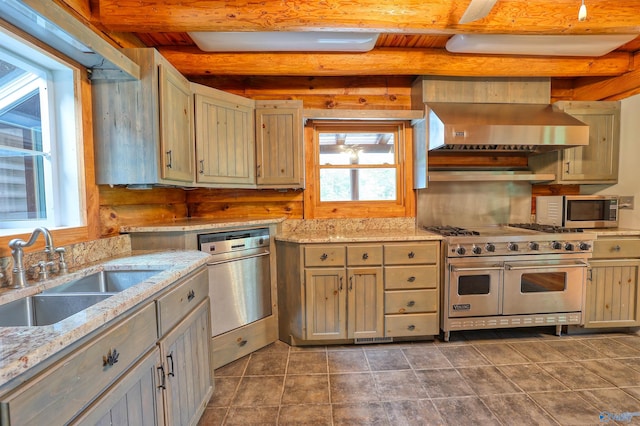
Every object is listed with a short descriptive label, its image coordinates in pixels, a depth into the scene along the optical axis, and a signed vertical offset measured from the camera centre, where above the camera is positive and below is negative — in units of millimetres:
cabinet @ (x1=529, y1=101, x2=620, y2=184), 2803 +457
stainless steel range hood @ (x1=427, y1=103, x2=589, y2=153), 2445 +620
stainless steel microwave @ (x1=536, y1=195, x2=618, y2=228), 2725 -132
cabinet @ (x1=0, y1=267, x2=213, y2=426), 725 -589
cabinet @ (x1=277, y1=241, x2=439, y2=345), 2408 -776
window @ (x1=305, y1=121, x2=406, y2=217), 2957 +322
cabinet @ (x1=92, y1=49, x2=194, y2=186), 1783 +487
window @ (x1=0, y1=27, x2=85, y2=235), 1437 +342
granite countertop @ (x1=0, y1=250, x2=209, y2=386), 685 -363
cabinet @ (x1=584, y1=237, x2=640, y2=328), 2570 -801
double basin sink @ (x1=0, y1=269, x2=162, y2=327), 1124 -429
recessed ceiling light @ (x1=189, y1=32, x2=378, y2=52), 2127 +1240
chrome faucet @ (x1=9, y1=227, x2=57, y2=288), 1190 -239
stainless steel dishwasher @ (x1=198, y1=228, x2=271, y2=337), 2141 -613
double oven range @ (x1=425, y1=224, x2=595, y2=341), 2447 -706
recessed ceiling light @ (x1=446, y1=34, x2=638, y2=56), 2211 +1245
